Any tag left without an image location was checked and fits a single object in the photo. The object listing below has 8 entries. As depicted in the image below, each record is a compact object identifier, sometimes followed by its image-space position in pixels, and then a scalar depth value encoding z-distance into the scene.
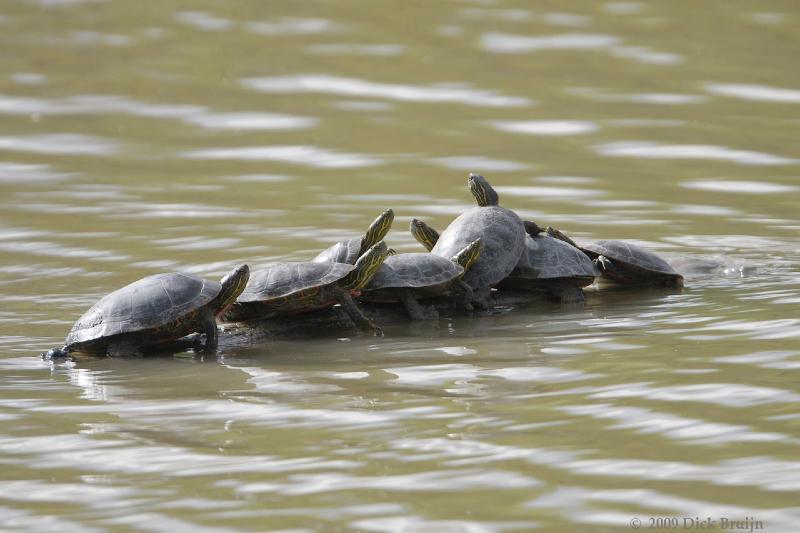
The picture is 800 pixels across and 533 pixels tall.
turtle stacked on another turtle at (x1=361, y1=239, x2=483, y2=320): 15.53
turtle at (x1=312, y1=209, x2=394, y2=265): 15.90
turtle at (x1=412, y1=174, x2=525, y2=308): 16.33
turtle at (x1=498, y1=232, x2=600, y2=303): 16.64
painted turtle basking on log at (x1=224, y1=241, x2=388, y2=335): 14.79
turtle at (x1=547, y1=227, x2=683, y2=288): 17.37
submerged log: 15.66
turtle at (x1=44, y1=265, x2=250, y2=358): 14.25
